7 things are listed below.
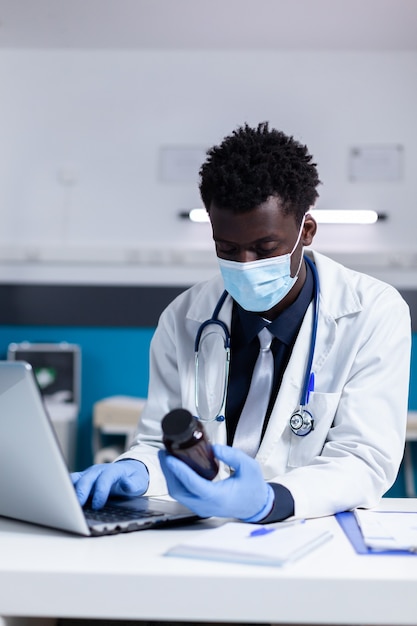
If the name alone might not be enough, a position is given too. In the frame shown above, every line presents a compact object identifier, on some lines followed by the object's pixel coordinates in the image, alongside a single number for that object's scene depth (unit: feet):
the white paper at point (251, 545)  2.64
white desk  2.45
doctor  4.19
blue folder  2.85
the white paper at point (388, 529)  2.88
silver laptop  2.87
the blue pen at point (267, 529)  3.01
